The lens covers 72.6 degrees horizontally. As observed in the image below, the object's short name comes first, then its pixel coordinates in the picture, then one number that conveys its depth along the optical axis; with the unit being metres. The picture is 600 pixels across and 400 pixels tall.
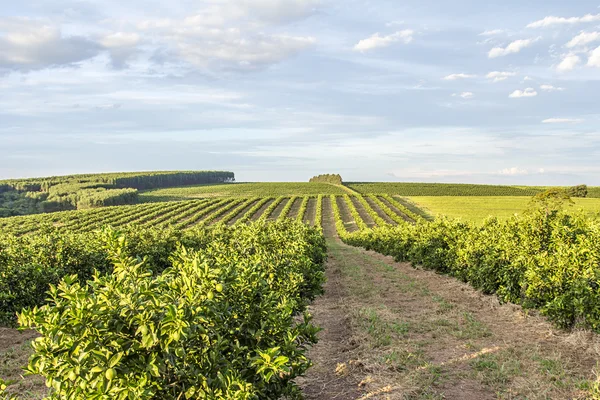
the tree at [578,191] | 110.94
